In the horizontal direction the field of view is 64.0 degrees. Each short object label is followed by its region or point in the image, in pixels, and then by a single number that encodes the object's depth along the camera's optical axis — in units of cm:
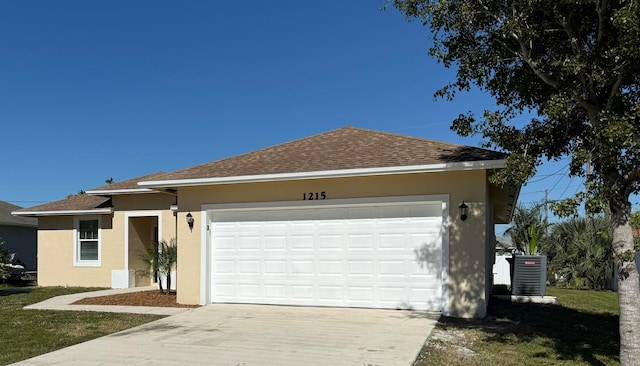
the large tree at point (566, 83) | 627
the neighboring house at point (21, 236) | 2647
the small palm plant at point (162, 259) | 1444
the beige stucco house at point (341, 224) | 1048
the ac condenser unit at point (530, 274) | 1357
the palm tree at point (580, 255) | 2008
